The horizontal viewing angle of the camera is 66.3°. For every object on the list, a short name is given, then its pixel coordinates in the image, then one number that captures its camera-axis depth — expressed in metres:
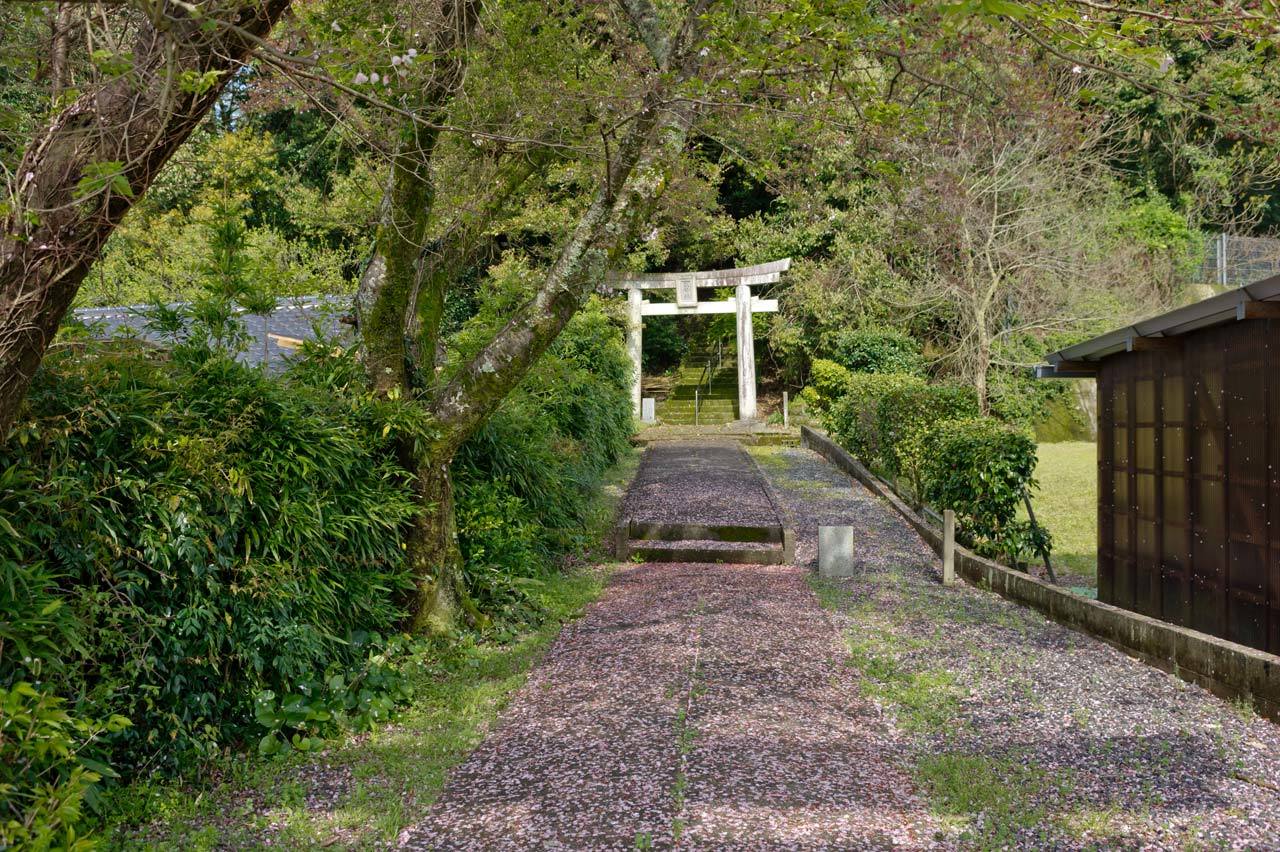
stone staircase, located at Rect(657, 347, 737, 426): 31.09
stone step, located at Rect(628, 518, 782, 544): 11.18
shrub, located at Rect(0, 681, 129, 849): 3.10
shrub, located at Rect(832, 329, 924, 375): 27.69
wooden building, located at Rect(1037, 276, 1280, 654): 6.71
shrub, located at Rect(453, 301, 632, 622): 8.02
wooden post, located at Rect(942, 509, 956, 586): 10.05
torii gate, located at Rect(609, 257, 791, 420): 27.33
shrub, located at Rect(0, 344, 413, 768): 4.14
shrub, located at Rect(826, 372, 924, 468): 18.66
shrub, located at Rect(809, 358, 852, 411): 27.17
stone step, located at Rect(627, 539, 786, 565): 10.72
